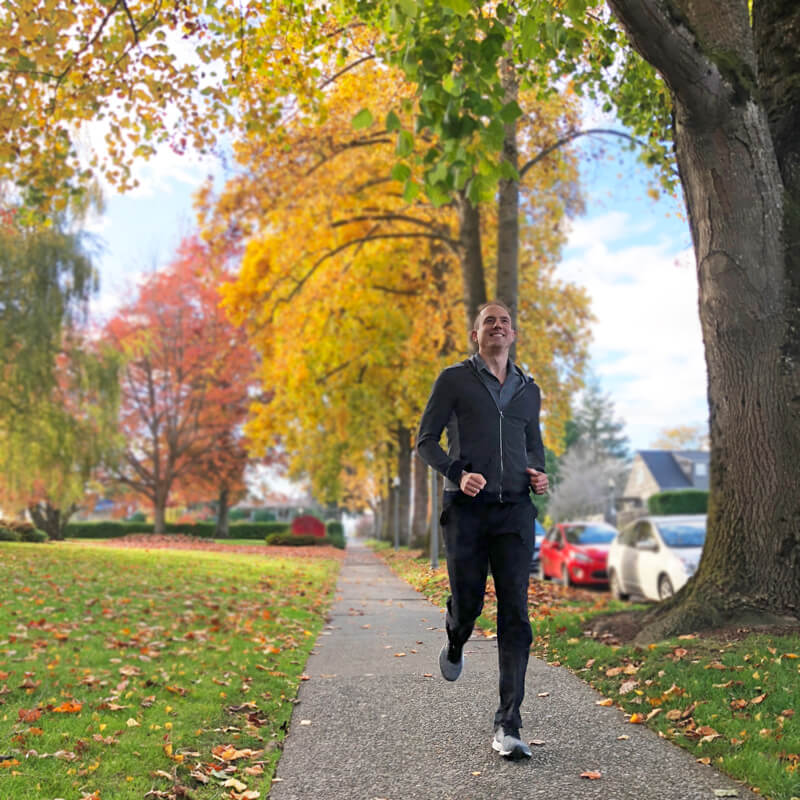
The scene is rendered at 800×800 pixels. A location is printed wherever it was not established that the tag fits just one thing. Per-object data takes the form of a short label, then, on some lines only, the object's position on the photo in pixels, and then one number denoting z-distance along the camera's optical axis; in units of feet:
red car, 57.16
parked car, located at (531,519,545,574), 76.67
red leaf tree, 118.01
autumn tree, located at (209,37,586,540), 54.60
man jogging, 13.58
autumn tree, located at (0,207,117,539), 65.21
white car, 37.96
